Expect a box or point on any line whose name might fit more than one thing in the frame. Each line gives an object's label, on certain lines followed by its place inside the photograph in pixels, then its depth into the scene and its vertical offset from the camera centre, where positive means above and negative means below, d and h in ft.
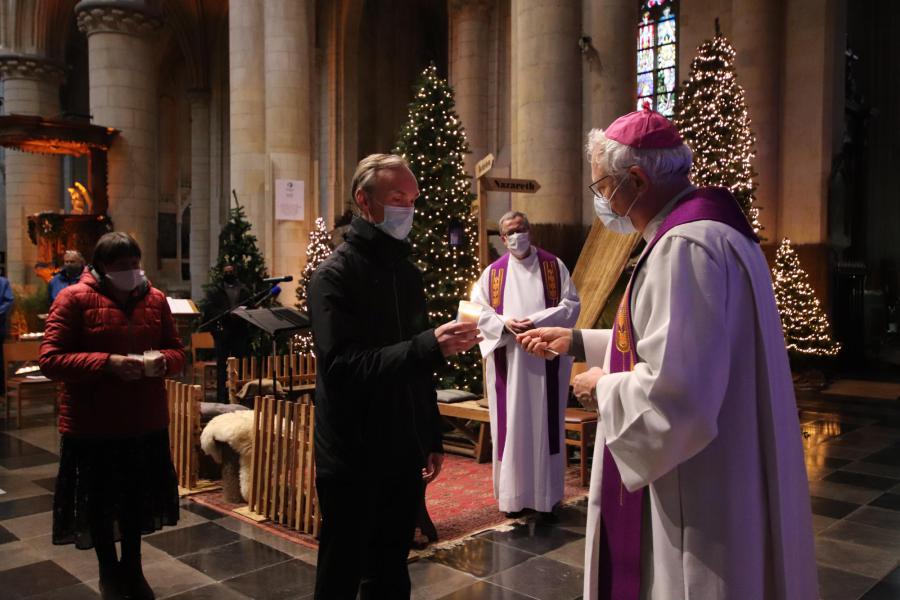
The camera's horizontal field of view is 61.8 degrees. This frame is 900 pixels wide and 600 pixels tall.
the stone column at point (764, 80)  45.37 +11.73
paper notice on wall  46.83 +4.59
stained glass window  61.46 +18.30
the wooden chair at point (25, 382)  30.01 -4.45
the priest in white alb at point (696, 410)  6.16 -1.16
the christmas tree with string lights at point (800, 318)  40.01 -2.36
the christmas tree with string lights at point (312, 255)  41.73 +1.03
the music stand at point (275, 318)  18.10 -1.15
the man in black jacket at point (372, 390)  8.22 -1.36
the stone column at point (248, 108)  48.83 +10.85
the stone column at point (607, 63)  35.35 +9.94
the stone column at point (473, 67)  62.75 +17.38
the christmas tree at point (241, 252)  42.55 +1.18
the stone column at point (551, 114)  34.78 +7.46
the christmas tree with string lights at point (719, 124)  38.27 +7.62
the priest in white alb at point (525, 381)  18.07 -2.70
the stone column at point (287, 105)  47.11 +10.65
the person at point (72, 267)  32.17 +0.23
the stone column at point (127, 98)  55.83 +13.29
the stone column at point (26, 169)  69.00 +9.51
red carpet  17.38 -6.00
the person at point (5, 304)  34.90 -1.47
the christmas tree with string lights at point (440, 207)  30.78 +2.71
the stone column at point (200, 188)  90.17 +10.38
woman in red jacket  12.07 -2.23
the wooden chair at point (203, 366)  38.37 -4.87
